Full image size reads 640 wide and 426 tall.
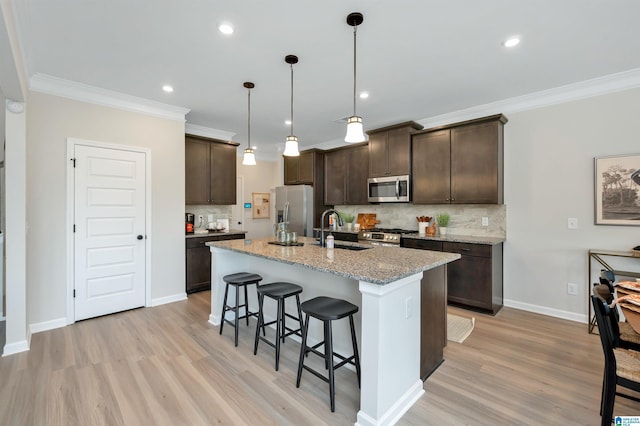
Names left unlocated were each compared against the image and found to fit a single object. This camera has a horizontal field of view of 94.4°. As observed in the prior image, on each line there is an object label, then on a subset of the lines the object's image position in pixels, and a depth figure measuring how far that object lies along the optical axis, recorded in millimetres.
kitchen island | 1697
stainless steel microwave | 4516
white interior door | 3383
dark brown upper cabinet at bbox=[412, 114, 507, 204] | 3725
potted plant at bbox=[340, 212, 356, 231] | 5631
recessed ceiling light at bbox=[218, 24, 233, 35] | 2232
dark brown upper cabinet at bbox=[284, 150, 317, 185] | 5883
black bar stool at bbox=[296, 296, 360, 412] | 1888
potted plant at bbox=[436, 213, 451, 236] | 4289
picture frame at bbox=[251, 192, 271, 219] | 7172
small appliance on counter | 4692
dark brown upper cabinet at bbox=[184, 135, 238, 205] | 4707
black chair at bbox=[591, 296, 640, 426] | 1479
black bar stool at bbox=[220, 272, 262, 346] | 2839
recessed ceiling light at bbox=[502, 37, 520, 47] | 2383
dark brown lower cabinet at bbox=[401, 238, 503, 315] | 3531
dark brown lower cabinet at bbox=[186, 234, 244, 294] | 4430
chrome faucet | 2996
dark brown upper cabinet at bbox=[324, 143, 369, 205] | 5254
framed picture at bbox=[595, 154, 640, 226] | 3023
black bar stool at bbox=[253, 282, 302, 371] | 2385
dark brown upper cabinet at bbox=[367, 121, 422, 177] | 4473
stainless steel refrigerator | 5773
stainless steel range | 4312
